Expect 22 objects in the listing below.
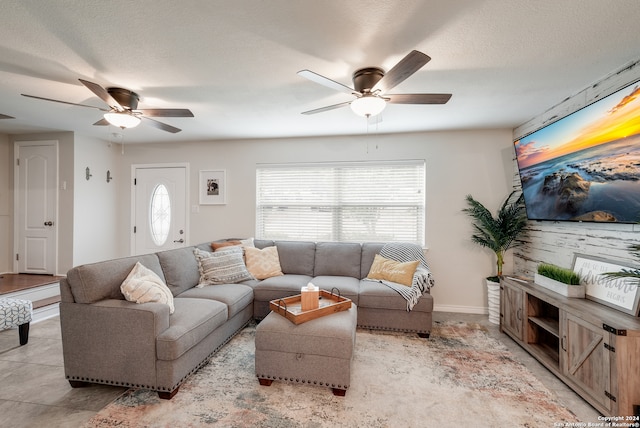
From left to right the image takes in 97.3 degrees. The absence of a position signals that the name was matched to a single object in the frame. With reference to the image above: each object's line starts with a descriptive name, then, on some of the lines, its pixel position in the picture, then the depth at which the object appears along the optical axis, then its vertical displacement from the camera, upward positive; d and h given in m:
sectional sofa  1.98 -0.89
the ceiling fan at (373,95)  2.02 +0.91
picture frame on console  1.95 -0.54
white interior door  4.30 +0.07
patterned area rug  1.79 -1.32
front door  4.70 +0.04
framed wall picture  4.57 +0.40
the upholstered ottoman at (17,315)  2.60 -0.99
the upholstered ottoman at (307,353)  2.03 -1.04
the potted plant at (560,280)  2.33 -0.59
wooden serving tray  2.18 -0.81
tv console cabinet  1.71 -0.97
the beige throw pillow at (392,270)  3.23 -0.69
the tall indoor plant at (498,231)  3.43 -0.22
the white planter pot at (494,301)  3.39 -1.08
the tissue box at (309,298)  2.34 -0.72
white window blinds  4.07 +0.16
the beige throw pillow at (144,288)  2.13 -0.60
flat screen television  1.98 +0.42
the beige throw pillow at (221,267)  3.21 -0.66
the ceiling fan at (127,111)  2.62 +0.94
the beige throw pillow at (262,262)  3.59 -0.66
